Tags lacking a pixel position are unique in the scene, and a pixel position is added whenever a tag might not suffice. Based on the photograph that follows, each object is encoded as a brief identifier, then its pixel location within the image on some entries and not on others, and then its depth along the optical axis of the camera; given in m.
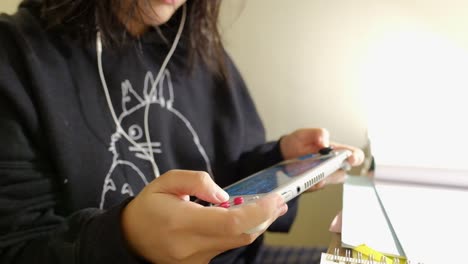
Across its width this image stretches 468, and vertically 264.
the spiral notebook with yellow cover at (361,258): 0.32
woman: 0.29
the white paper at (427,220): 0.33
